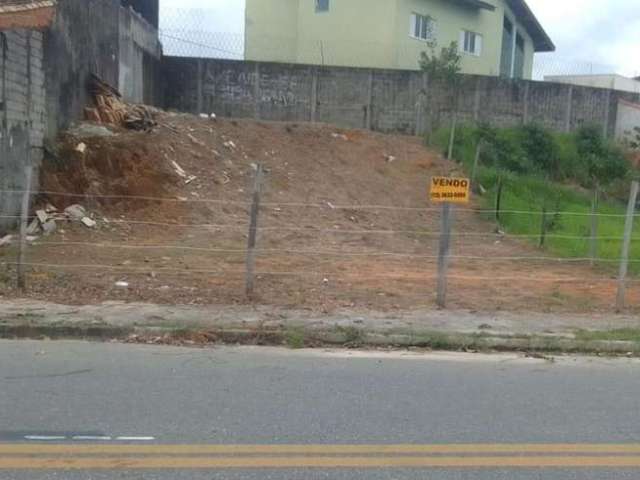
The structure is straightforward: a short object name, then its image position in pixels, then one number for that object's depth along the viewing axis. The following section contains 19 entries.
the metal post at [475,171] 21.84
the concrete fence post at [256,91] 25.50
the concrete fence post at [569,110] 27.98
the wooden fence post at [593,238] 12.66
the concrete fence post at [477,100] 26.70
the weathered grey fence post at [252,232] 9.45
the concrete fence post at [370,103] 25.72
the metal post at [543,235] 15.92
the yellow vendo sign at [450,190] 9.66
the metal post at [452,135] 23.89
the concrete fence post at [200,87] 25.62
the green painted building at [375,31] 30.92
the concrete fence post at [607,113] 28.59
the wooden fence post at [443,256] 9.60
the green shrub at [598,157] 25.03
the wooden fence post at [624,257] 9.69
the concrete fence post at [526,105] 27.22
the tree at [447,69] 25.70
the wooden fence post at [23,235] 9.53
